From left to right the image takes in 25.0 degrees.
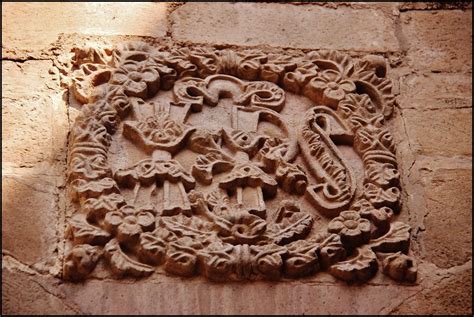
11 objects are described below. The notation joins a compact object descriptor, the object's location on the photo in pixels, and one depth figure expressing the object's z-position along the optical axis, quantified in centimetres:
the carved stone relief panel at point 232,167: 320
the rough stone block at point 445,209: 334
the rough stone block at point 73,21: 394
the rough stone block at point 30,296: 307
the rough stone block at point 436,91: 386
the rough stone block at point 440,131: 369
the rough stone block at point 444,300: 317
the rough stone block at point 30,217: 321
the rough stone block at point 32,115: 350
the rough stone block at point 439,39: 403
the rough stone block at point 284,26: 406
